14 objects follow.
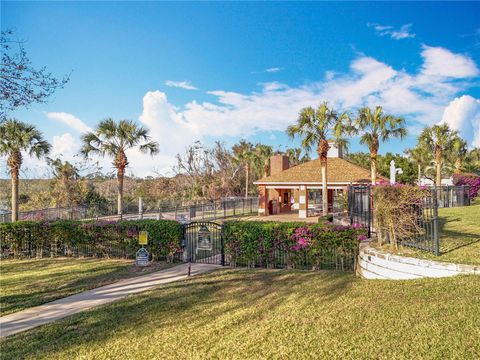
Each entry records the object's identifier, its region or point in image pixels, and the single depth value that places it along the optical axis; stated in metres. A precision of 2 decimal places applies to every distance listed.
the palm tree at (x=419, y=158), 41.11
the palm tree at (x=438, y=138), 27.28
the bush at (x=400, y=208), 7.64
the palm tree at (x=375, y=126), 22.12
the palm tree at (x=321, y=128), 20.89
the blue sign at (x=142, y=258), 10.25
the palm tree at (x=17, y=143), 17.89
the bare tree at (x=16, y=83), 7.48
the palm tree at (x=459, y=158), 43.94
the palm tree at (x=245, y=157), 44.31
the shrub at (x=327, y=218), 17.11
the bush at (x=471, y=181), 31.06
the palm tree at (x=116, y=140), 23.59
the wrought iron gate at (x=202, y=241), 10.00
